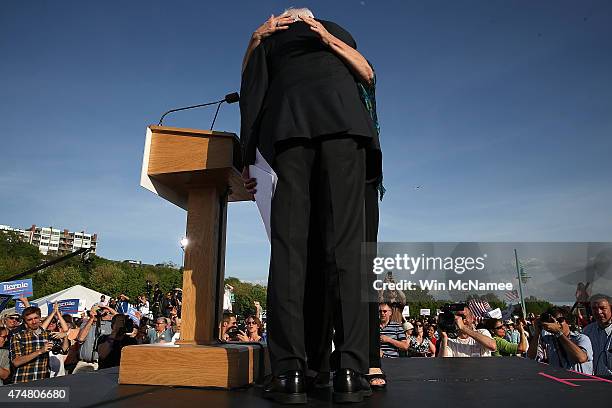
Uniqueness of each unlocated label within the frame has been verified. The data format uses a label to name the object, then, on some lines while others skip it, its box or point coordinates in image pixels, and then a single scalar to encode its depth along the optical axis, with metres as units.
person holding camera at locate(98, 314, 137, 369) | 5.94
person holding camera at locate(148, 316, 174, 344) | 8.05
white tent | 16.99
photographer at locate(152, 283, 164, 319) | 14.23
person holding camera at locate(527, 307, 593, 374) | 4.15
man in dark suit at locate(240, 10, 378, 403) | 1.53
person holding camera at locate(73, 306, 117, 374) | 6.67
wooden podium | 1.98
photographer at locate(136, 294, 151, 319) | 14.05
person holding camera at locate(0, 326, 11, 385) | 4.95
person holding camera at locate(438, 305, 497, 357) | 5.39
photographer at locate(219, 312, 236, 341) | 7.57
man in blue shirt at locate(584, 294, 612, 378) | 4.05
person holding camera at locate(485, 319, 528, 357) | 6.08
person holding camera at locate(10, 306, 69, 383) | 4.81
